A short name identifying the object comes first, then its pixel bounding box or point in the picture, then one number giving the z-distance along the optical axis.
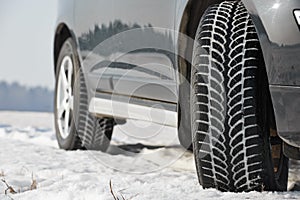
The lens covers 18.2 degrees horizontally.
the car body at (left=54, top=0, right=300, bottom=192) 3.42
